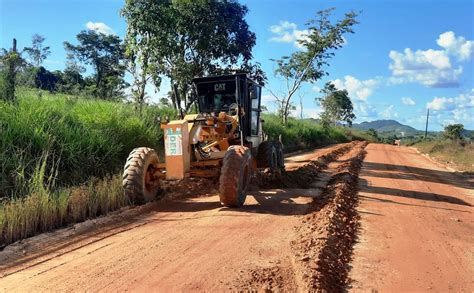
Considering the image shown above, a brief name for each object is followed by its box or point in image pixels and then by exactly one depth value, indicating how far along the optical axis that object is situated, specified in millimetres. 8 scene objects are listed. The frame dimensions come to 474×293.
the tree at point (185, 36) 16062
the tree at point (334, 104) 63188
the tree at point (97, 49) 42219
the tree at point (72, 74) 37219
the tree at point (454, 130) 57750
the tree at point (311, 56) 31516
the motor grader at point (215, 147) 8109
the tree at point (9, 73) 9797
